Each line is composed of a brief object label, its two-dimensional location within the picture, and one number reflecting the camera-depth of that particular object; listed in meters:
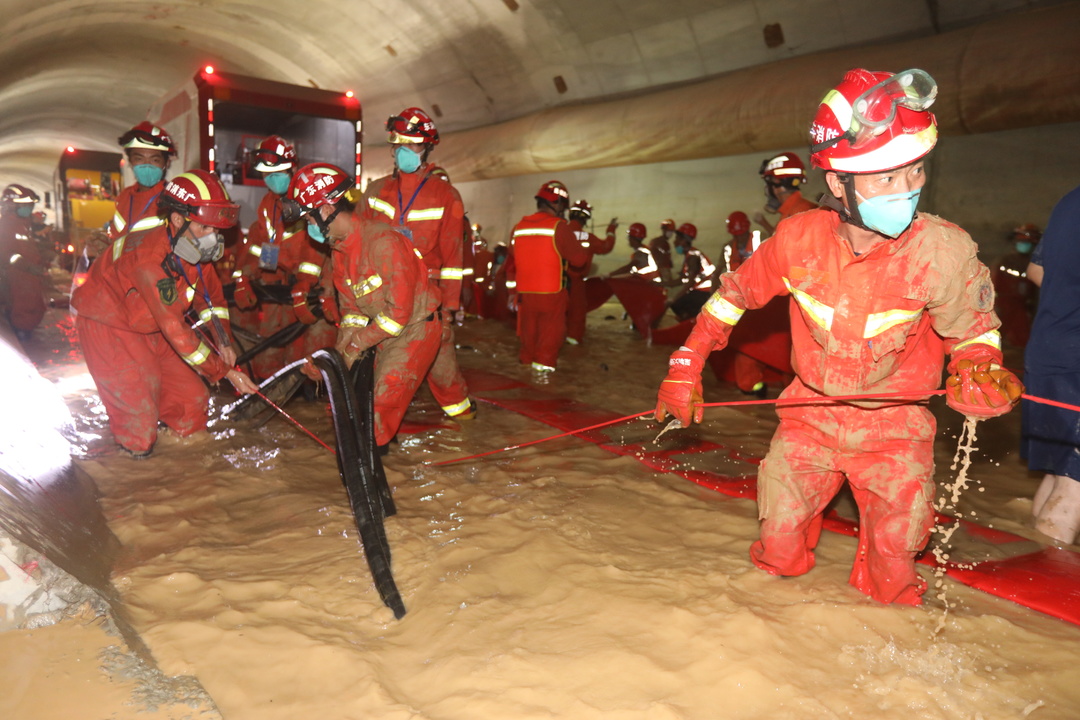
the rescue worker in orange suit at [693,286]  8.57
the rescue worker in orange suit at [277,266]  6.22
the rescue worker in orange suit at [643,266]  9.77
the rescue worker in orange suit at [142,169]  6.09
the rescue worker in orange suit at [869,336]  2.48
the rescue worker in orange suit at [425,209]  5.60
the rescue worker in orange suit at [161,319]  4.55
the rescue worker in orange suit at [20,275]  8.44
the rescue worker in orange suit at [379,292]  4.30
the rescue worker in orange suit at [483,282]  12.68
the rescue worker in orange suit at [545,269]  7.93
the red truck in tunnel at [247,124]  9.50
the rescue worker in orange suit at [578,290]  9.68
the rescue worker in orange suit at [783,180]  5.91
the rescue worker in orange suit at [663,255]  10.74
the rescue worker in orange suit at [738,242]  6.96
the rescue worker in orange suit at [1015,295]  8.84
